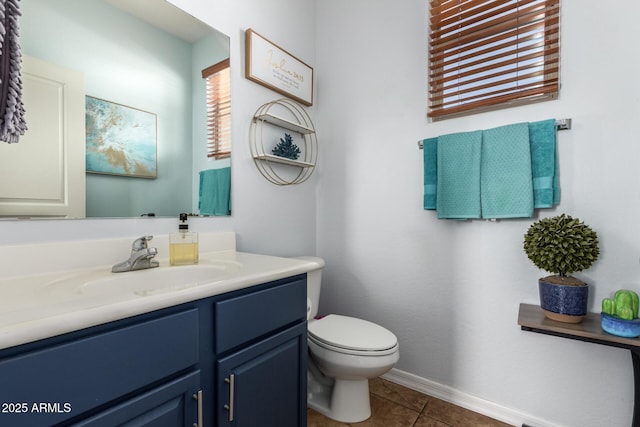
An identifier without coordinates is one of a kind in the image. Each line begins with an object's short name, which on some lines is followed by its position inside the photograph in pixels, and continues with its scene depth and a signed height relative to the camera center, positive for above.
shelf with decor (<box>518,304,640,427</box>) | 1.09 -0.44
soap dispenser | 1.17 -0.13
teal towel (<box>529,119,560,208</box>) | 1.35 +0.21
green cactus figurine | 1.11 -0.34
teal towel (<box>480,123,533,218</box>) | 1.38 +0.18
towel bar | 1.34 +0.38
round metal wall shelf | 1.70 +0.43
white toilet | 1.37 -0.65
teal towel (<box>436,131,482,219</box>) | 1.52 +0.19
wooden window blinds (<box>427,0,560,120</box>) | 1.40 +0.78
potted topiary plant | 1.20 -0.18
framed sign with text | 1.64 +0.83
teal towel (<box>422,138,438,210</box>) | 1.65 +0.21
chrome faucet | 1.04 -0.16
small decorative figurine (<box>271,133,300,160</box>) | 1.81 +0.38
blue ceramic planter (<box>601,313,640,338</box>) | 1.09 -0.40
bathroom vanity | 0.56 -0.32
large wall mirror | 1.02 +0.51
